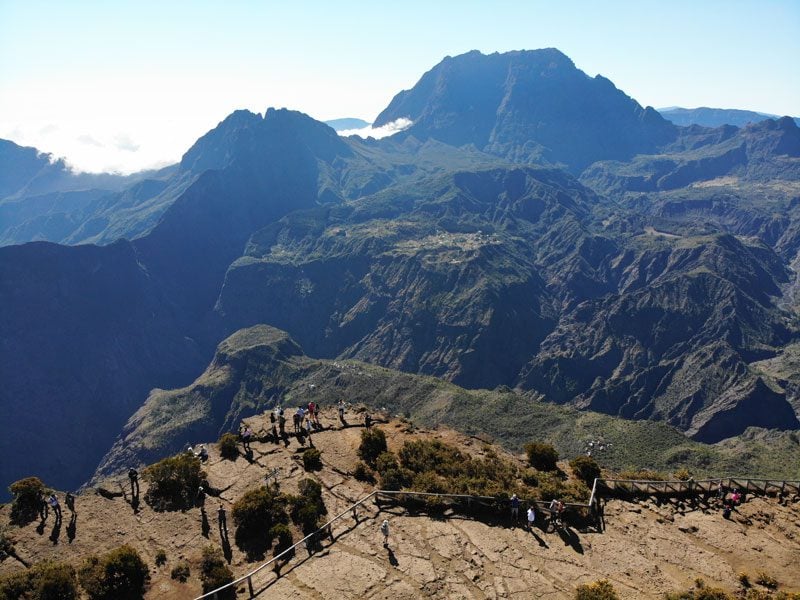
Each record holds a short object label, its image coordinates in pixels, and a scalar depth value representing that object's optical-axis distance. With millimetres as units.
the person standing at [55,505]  38719
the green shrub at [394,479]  41719
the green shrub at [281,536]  34600
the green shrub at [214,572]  30316
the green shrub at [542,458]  49719
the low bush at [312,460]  45562
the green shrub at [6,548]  34812
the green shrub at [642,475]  46528
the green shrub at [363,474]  44188
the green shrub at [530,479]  44097
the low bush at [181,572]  32406
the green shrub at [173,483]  41219
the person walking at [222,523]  36500
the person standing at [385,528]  33538
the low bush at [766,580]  31445
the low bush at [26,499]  39500
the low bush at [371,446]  48156
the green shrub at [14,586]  29531
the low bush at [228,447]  49238
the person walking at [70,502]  40000
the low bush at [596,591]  28275
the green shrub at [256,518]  35781
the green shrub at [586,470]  45562
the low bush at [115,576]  30406
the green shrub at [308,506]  36656
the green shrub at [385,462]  44969
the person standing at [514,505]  36625
